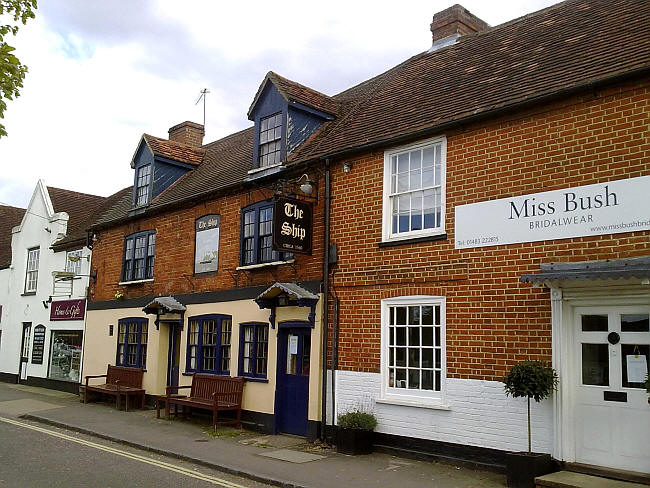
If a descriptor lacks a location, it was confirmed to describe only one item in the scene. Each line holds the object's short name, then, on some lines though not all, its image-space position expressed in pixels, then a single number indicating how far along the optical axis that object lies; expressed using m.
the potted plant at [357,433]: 11.34
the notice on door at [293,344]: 13.72
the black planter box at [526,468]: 8.65
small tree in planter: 8.68
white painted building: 22.48
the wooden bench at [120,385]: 17.66
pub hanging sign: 12.59
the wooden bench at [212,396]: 14.46
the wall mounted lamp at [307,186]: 13.15
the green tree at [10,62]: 7.06
